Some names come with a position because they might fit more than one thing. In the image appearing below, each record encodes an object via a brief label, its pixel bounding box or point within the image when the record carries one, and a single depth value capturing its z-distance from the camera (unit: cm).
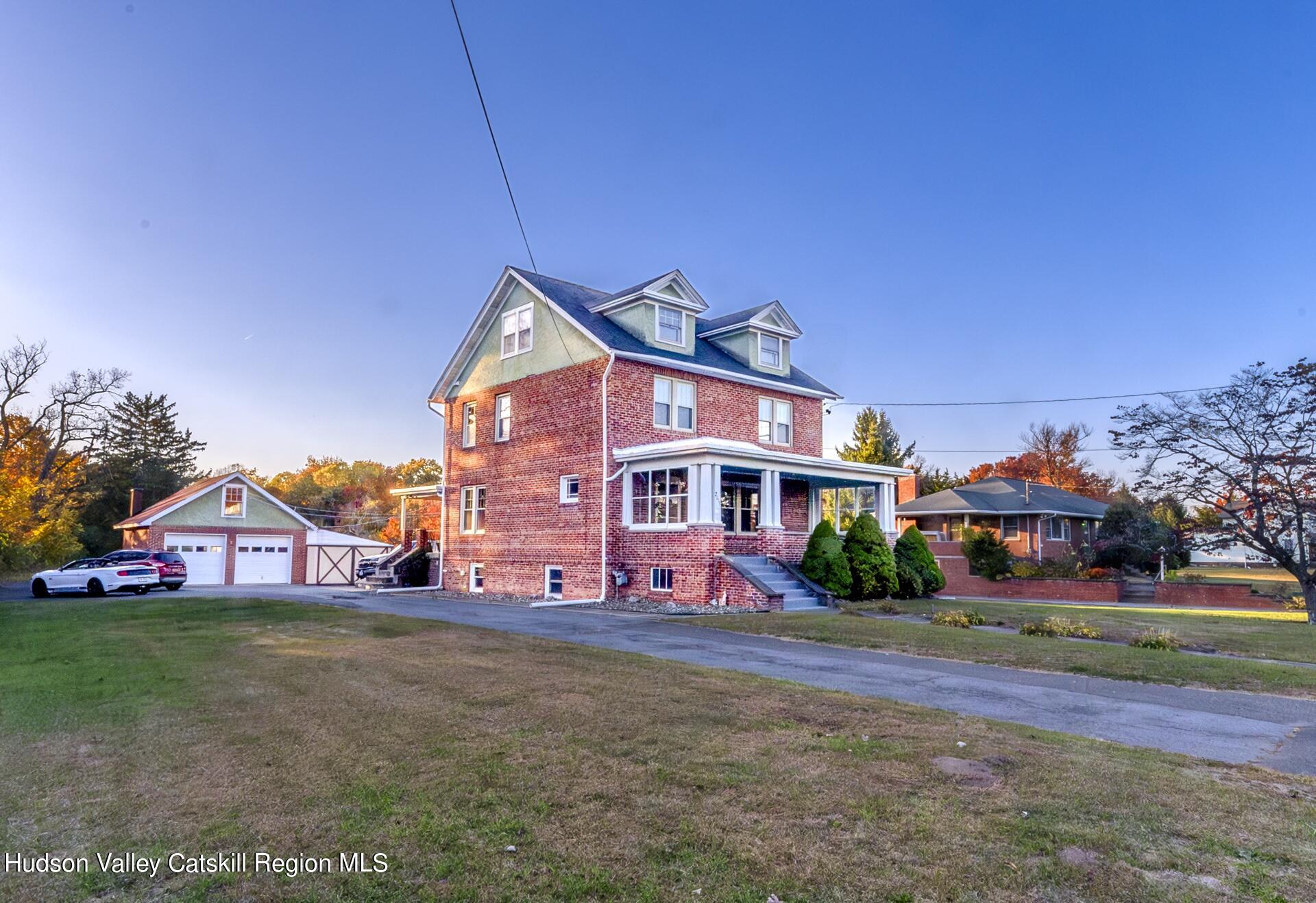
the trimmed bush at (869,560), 1975
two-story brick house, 1948
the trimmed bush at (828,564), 1895
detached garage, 3534
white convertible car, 2500
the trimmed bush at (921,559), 2170
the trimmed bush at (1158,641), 1177
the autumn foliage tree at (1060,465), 6100
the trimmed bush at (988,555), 3184
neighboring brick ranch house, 3938
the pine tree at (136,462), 5019
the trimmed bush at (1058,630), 1321
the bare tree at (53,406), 3866
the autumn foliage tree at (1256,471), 1931
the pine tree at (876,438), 5119
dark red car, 2603
